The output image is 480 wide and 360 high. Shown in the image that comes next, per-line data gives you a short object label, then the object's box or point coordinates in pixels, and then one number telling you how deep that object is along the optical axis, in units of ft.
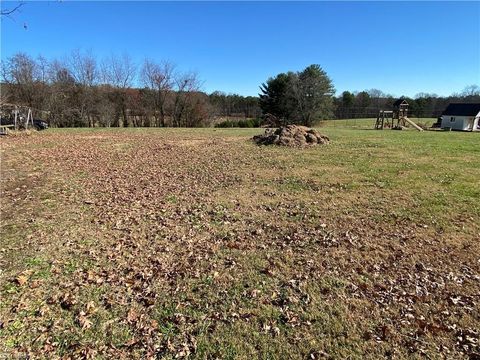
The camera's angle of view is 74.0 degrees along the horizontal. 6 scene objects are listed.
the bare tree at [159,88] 129.80
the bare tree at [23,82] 106.83
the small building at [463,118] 134.51
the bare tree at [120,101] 123.13
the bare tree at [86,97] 117.08
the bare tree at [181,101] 132.57
